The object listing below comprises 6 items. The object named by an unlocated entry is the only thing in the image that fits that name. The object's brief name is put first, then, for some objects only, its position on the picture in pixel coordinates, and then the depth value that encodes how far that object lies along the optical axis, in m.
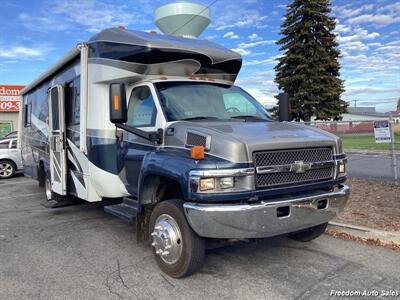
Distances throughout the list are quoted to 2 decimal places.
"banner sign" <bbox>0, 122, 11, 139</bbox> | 31.81
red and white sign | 31.45
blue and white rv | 4.15
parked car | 15.28
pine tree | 26.92
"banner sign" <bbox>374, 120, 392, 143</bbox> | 9.03
